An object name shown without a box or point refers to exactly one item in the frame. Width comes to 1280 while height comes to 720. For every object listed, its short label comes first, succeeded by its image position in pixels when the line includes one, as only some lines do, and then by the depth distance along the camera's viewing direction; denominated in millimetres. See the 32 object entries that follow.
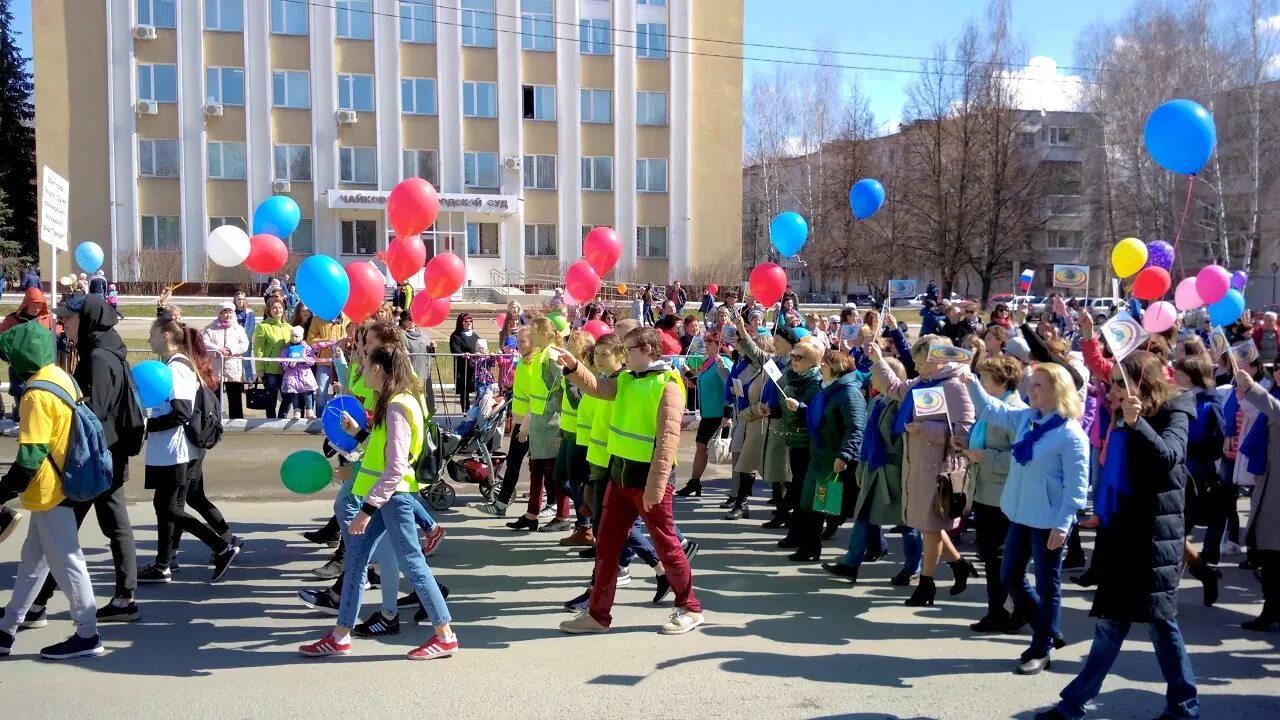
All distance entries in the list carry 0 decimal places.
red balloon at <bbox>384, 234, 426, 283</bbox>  9070
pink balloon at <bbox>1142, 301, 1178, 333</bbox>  9133
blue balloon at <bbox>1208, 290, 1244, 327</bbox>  12117
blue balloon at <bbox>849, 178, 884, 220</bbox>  11938
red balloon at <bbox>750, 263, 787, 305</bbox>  11219
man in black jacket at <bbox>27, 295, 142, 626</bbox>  6086
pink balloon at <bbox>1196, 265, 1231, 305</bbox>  10670
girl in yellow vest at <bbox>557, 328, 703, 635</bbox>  5969
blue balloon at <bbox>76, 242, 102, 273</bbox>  15039
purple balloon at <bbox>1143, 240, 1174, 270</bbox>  11766
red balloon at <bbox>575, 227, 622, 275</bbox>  10445
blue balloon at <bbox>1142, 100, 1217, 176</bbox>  7340
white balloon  9508
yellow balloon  10969
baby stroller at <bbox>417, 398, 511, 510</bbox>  9438
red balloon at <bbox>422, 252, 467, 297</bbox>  9586
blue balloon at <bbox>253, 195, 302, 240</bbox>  9570
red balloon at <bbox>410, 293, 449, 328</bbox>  10031
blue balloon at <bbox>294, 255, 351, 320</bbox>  7637
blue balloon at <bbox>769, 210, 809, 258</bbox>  11367
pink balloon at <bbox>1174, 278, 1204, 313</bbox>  11062
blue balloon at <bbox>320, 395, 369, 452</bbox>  6410
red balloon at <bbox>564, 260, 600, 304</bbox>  10312
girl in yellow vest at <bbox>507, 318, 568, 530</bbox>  8172
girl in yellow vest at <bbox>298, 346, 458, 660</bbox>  5531
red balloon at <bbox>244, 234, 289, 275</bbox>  9414
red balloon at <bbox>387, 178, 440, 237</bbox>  8781
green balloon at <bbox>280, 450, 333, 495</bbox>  6758
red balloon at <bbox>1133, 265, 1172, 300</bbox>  10734
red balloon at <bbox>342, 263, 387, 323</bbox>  8000
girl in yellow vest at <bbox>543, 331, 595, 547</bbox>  7727
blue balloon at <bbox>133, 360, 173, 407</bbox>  6637
